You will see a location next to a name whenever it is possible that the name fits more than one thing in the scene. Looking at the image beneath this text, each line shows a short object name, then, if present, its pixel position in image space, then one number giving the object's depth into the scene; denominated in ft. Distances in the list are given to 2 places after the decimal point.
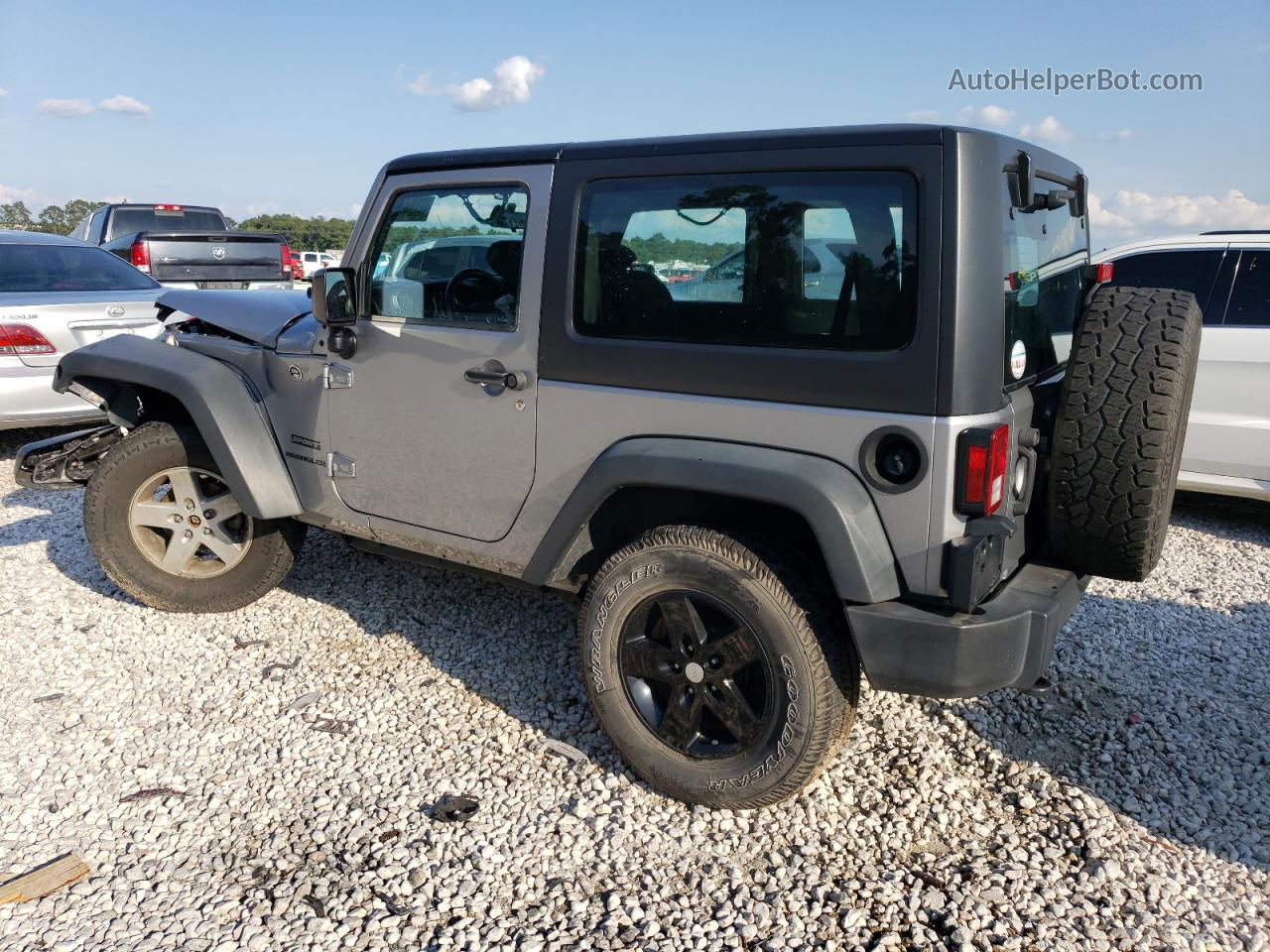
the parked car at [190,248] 36.40
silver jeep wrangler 8.25
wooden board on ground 8.39
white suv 17.52
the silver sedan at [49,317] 20.40
